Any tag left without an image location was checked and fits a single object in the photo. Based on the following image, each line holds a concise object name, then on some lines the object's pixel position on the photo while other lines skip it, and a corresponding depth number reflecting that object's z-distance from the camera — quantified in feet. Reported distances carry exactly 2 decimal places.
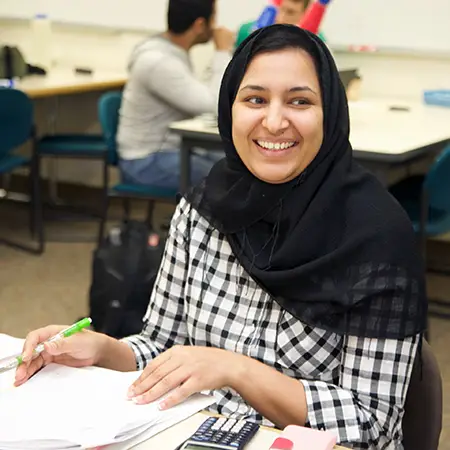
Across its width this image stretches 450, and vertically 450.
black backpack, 8.46
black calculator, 3.18
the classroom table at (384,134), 8.73
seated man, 11.37
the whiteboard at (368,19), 12.55
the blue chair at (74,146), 13.28
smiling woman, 3.98
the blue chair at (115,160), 11.35
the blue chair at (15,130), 11.88
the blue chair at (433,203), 9.23
